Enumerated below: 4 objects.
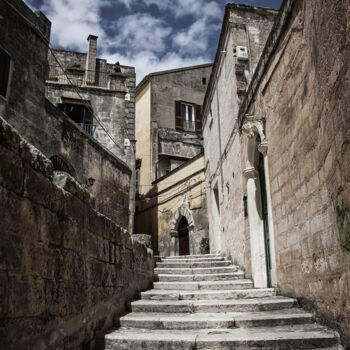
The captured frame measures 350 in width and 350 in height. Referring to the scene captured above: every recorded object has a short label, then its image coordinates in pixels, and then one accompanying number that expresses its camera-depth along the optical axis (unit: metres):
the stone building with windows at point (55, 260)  1.96
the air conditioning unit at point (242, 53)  8.27
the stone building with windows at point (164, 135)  17.08
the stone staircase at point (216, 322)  3.35
